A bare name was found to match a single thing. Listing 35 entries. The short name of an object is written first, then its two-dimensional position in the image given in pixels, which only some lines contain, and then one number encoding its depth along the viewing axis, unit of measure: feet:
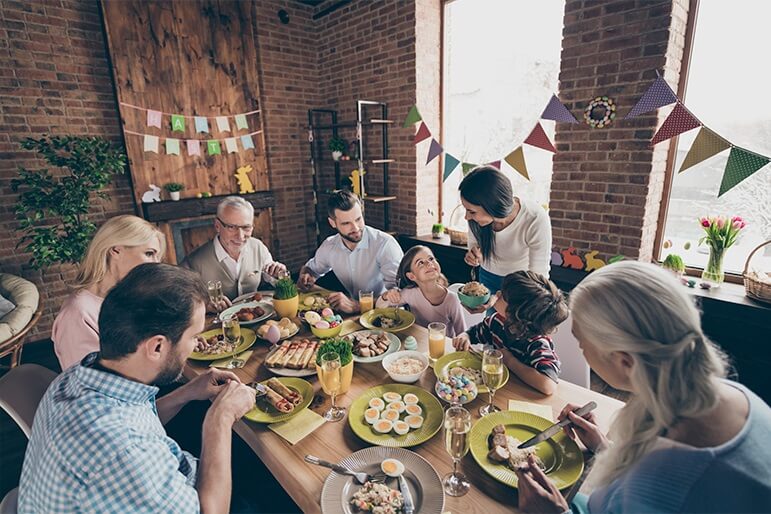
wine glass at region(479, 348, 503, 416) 4.06
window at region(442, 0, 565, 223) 11.09
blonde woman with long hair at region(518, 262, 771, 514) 2.42
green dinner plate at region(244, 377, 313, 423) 4.12
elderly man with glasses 8.31
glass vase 8.29
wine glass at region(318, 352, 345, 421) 4.17
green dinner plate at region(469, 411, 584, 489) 3.32
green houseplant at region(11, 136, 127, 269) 11.10
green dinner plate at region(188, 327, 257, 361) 5.41
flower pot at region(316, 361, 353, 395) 4.51
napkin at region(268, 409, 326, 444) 3.89
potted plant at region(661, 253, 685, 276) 8.67
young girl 6.98
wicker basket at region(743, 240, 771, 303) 7.46
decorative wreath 8.93
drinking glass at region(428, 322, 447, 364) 5.14
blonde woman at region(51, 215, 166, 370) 5.24
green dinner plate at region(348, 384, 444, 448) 3.76
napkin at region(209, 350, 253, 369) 5.32
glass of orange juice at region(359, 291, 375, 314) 6.81
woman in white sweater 7.21
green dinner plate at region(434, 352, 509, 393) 4.79
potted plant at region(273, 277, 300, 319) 6.62
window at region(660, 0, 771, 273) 8.16
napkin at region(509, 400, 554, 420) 4.02
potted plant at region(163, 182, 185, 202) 13.62
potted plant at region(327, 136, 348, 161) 15.14
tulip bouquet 8.01
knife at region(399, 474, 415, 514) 3.08
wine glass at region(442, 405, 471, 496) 3.14
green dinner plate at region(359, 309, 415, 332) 6.10
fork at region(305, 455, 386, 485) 3.31
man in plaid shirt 2.78
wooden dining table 3.21
